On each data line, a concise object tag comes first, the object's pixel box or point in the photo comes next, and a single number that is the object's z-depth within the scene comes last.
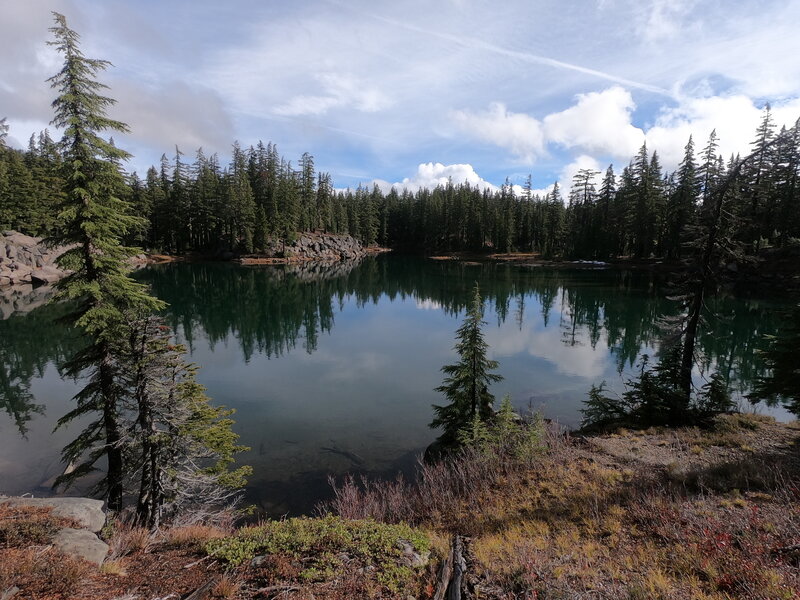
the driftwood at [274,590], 6.08
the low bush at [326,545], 6.70
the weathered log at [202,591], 5.80
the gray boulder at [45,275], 60.03
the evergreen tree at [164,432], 10.40
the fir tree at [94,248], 11.70
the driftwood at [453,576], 6.30
